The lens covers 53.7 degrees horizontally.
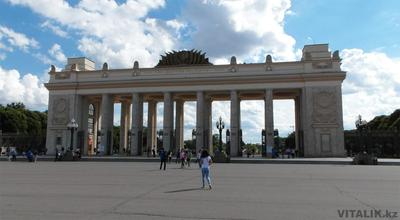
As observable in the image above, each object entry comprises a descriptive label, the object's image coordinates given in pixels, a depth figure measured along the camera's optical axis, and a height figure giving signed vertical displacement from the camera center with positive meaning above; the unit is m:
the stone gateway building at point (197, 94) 51.78 +8.63
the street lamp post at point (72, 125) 44.87 +2.95
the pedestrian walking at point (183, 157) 29.97 -0.41
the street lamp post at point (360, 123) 43.28 +3.28
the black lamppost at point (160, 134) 57.36 +2.58
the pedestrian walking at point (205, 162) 15.31 -0.39
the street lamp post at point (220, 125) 47.33 +3.31
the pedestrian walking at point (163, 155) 27.17 -0.21
